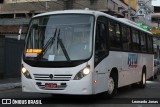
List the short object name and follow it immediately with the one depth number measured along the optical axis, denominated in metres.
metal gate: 25.14
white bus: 12.35
